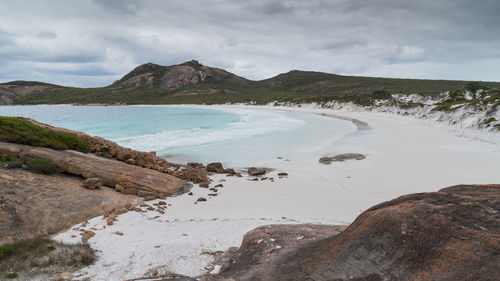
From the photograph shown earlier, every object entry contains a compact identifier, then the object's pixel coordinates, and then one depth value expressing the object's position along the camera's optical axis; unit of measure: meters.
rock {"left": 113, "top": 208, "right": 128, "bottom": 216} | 8.30
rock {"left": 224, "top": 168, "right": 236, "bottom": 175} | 13.76
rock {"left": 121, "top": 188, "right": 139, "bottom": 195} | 9.95
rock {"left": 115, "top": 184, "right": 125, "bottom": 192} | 9.93
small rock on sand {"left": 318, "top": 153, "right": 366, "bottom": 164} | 15.25
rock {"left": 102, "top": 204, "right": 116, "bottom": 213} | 8.41
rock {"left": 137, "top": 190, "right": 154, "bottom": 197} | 10.09
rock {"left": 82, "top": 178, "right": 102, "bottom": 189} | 9.25
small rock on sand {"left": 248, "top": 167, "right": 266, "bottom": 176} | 13.43
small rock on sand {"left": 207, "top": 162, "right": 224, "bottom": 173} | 14.21
